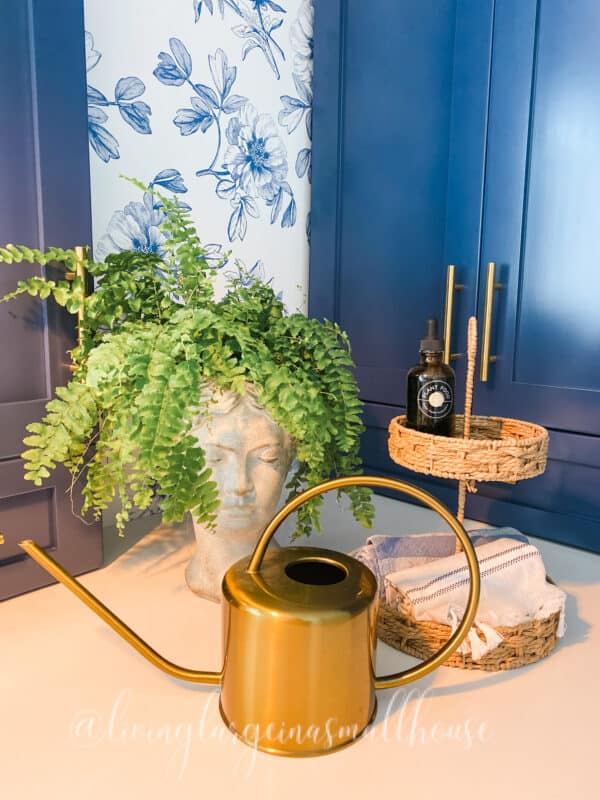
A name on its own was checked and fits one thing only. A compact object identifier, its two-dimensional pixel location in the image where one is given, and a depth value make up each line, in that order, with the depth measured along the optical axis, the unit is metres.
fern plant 0.70
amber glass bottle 0.87
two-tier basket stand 0.71
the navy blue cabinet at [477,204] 1.12
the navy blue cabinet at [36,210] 0.83
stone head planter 0.79
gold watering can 0.54
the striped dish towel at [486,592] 0.72
